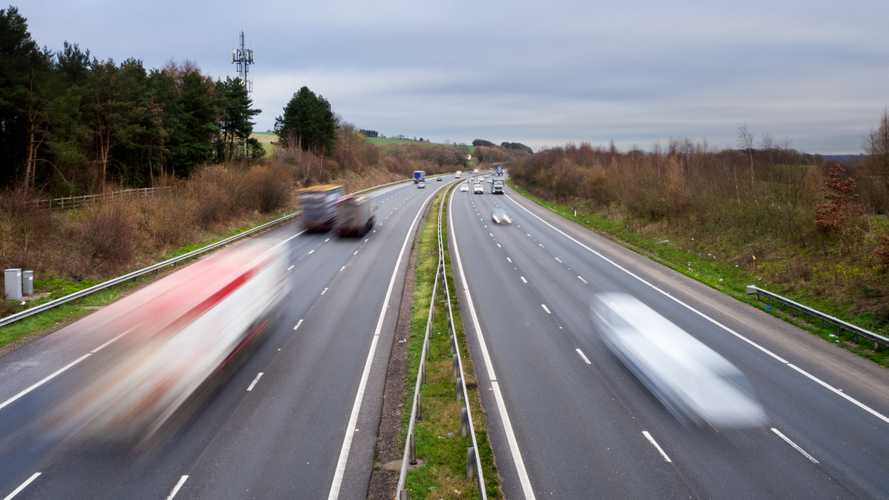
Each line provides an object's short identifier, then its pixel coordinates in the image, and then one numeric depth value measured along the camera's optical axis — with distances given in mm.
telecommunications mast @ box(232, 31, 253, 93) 79562
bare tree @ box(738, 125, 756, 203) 39497
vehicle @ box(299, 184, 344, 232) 44938
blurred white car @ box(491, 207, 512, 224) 56869
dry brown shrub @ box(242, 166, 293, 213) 52841
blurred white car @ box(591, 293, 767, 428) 13797
